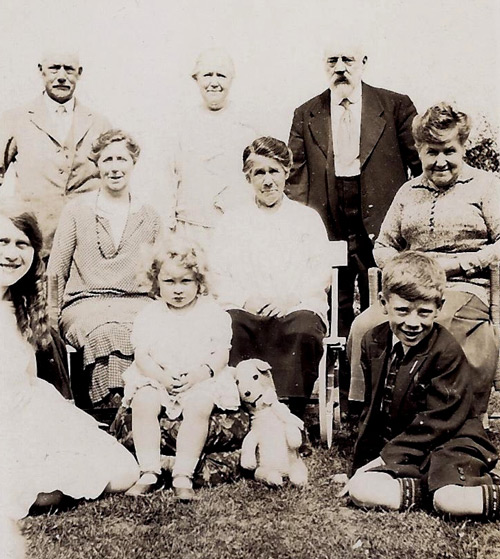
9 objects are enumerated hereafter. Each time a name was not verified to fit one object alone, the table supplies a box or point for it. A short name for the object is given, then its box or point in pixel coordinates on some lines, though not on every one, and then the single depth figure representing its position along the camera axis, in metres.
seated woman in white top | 3.33
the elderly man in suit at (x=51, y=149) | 3.60
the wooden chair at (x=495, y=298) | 3.23
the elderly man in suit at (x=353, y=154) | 3.59
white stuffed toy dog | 2.94
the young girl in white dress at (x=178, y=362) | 2.91
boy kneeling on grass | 2.63
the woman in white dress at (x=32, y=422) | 2.72
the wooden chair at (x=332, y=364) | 3.37
